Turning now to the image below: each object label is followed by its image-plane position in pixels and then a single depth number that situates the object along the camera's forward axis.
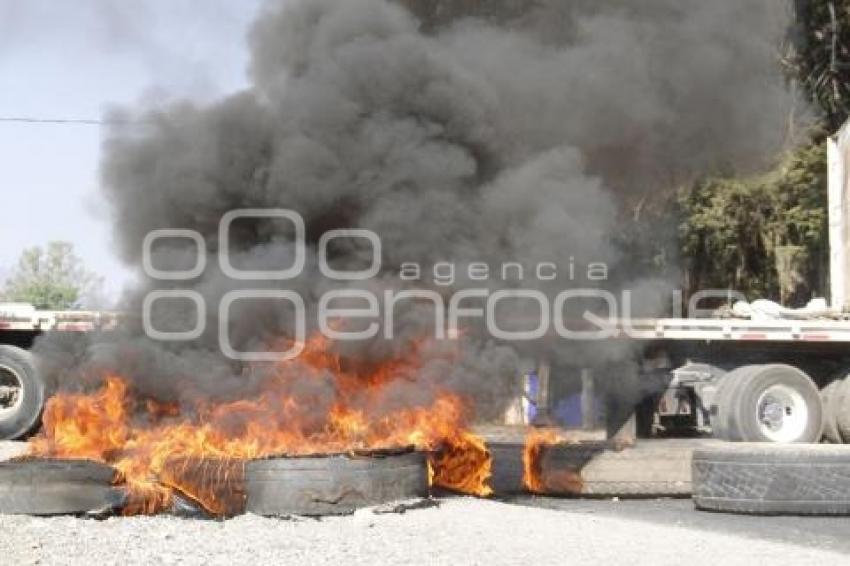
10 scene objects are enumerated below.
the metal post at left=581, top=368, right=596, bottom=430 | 13.40
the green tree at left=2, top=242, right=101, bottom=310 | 53.97
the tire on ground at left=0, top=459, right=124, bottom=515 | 8.35
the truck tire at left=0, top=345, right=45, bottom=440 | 14.59
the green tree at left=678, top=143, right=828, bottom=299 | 21.91
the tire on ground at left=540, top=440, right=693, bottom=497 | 10.98
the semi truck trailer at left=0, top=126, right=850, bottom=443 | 14.12
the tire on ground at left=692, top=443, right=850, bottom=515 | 9.77
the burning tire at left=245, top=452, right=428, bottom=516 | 8.45
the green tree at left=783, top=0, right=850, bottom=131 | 20.84
